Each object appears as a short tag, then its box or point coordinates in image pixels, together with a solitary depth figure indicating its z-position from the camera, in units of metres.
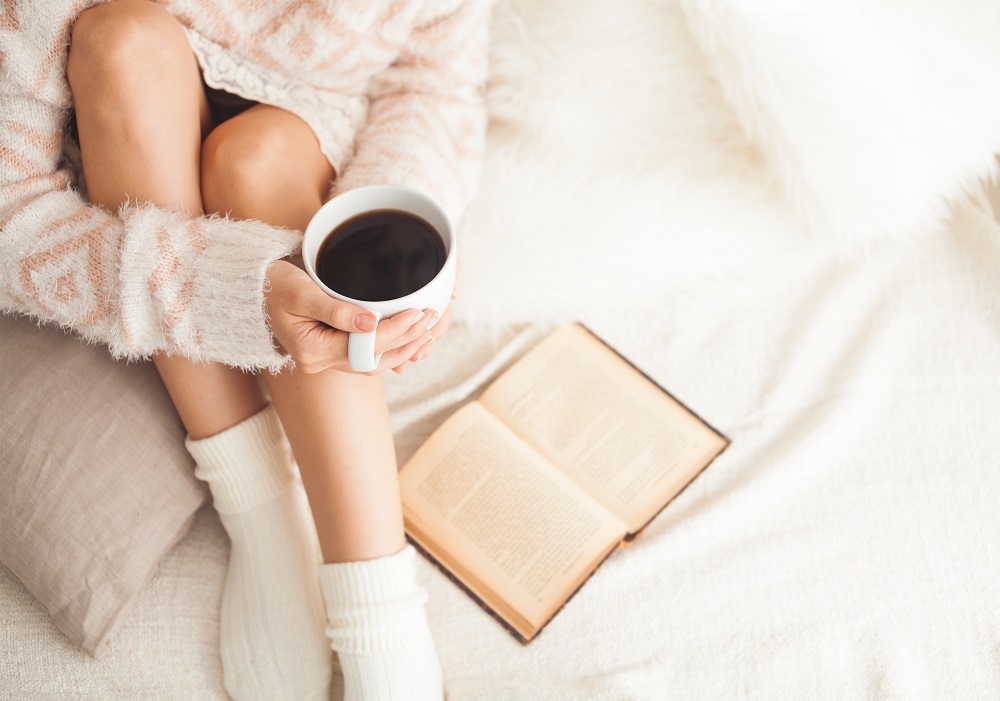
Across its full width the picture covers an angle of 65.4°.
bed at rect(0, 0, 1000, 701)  0.73
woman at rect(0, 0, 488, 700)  0.63
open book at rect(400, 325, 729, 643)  0.78
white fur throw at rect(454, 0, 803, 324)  0.88
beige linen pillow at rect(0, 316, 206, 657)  0.69
